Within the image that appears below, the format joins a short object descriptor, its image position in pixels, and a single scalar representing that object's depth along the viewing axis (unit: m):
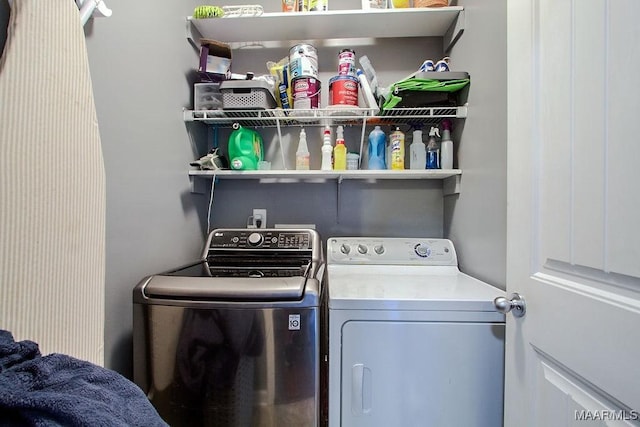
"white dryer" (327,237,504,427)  0.92
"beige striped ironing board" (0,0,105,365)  0.59
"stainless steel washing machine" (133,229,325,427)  0.93
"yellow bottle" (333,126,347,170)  1.61
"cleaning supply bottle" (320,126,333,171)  1.59
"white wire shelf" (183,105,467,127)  1.46
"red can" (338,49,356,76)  1.55
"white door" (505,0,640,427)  0.53
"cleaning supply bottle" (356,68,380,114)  1.51
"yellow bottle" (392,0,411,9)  1.52
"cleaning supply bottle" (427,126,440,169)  1.58
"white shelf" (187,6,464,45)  1.49
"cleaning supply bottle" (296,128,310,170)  1.64
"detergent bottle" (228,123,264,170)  1.59
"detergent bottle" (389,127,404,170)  1.59
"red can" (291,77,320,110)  1.51
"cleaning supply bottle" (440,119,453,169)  1.53
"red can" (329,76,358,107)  1.50
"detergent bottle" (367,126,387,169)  1.64
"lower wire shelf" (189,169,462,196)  1.50
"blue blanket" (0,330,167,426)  0.36
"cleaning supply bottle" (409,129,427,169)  1.61
